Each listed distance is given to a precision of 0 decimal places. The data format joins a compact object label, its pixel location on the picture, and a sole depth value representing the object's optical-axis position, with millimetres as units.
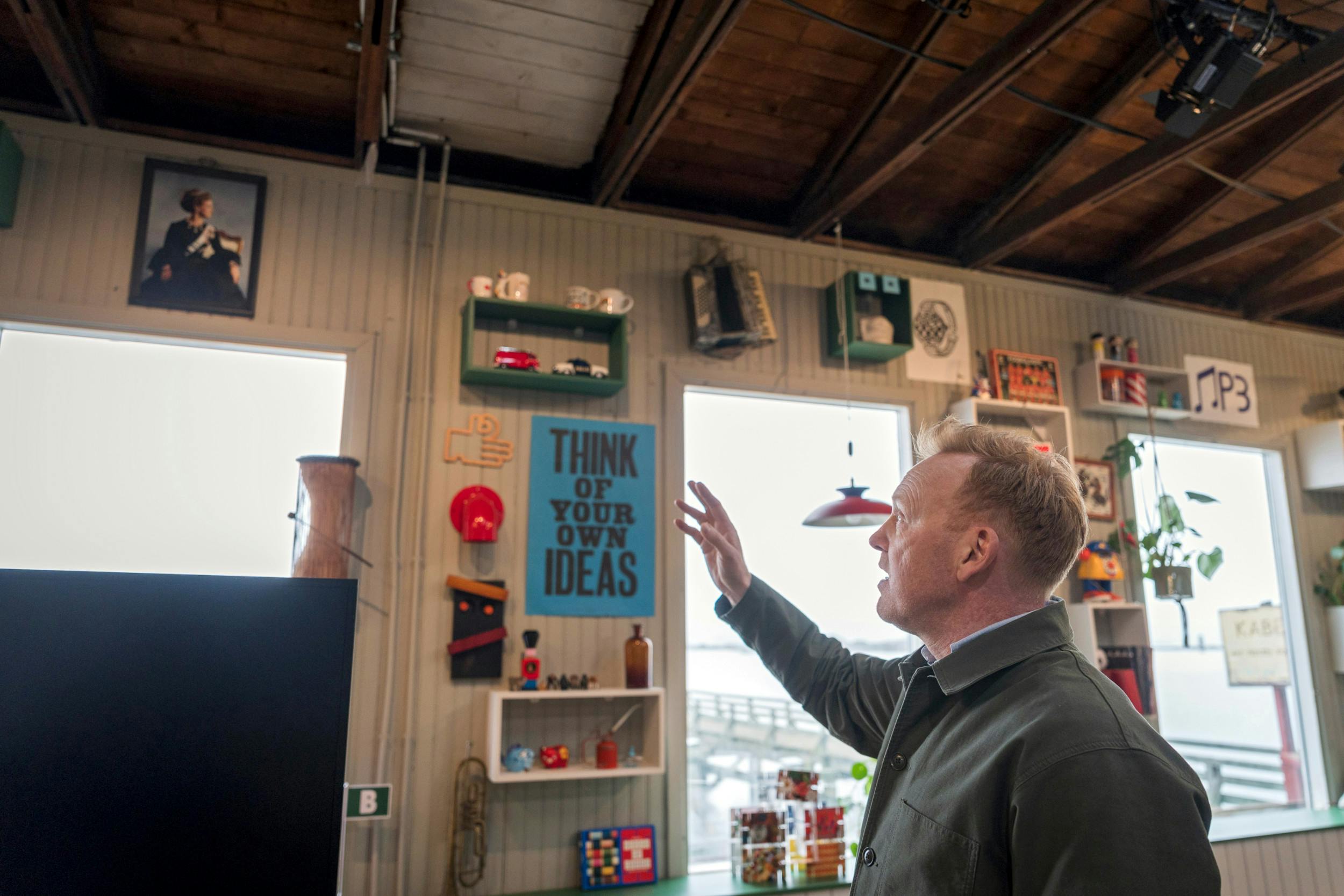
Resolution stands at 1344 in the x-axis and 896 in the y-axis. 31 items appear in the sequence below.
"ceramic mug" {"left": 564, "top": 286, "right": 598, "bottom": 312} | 3590
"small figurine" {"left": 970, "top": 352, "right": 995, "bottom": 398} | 4305
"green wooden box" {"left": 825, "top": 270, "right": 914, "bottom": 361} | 4027
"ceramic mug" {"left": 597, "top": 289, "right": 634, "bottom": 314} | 3627
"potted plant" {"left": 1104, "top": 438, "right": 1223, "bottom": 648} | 4230
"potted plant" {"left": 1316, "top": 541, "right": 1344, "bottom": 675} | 4785
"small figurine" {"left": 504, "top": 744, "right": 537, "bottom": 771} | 3199
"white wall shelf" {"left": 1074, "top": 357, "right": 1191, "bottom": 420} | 4492
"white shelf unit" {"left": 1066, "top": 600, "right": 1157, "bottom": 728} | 4023
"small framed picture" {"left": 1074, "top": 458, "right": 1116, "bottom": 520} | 4473
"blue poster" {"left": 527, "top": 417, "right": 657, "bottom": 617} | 3500
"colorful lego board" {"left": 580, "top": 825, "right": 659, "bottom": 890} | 3281
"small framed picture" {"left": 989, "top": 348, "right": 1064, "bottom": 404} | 4410
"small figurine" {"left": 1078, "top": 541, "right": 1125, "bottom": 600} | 4199
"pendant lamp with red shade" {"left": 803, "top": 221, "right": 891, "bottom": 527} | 3133
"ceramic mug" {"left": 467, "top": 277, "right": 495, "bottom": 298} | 3471
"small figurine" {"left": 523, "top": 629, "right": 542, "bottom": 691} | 3270
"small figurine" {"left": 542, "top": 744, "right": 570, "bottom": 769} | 3246
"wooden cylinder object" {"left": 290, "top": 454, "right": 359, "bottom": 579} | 3027
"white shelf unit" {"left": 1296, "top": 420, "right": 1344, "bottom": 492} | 4871
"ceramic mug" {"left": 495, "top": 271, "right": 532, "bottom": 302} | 3512
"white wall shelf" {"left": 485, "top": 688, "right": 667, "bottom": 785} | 3150
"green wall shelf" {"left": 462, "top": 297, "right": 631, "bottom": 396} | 3402
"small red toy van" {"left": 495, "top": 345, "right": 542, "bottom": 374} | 3426
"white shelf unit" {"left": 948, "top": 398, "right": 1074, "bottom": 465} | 4180
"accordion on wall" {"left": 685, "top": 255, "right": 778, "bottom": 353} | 3746
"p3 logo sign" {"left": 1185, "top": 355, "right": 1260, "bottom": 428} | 4816
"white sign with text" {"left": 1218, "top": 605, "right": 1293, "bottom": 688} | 4699
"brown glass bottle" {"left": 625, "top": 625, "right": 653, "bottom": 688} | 3355
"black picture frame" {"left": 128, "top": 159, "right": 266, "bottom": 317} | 3221
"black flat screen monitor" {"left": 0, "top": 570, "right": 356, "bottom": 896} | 853
